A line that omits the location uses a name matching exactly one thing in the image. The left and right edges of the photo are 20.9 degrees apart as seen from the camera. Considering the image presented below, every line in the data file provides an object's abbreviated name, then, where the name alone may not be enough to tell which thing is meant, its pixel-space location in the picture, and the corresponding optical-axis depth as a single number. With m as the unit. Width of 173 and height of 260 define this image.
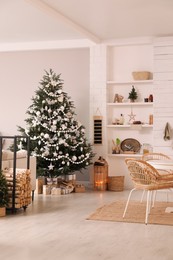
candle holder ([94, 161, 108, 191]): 9.17
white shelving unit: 9.48
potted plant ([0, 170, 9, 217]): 6.17
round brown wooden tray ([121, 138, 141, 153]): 9.50
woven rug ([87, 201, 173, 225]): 5.98
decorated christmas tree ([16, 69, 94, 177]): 8.69
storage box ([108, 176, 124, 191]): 9.14
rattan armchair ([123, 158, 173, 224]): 5.92
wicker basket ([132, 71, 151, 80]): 9.30
